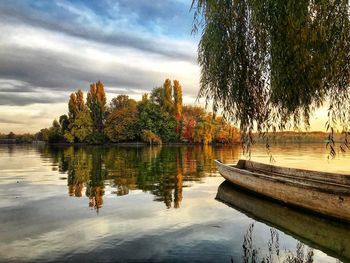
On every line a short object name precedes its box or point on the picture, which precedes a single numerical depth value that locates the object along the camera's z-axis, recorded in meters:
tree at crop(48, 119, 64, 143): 116.91
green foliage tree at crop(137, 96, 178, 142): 96.94
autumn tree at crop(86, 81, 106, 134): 100.06
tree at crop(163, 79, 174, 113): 97.00
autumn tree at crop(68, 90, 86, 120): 104.78
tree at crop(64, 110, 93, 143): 101.69
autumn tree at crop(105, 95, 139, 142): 97.88
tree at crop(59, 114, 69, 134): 111.46
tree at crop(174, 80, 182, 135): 98.75
